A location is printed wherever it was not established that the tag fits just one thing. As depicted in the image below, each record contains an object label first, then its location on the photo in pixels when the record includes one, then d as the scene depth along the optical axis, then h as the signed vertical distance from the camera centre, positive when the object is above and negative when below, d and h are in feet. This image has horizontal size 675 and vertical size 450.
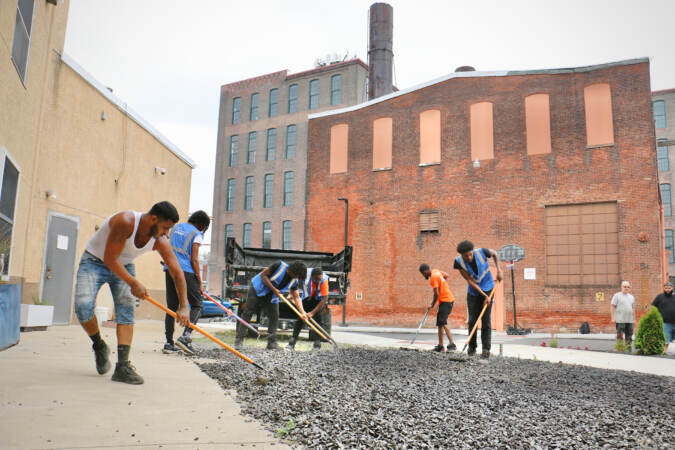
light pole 84.39 +12.23
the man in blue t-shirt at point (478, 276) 27.12 +1.08
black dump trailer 38.09 +1.91
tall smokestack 106.11 +47.83
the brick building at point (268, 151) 143.43 +39.30
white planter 30.32 -1.59
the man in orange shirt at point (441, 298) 32.30 -0.08
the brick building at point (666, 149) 135.03 +38.94
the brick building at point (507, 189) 67.21 +15.07
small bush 34.99 -2.19
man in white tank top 13.98 +0.50
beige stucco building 28.58 +9.30
